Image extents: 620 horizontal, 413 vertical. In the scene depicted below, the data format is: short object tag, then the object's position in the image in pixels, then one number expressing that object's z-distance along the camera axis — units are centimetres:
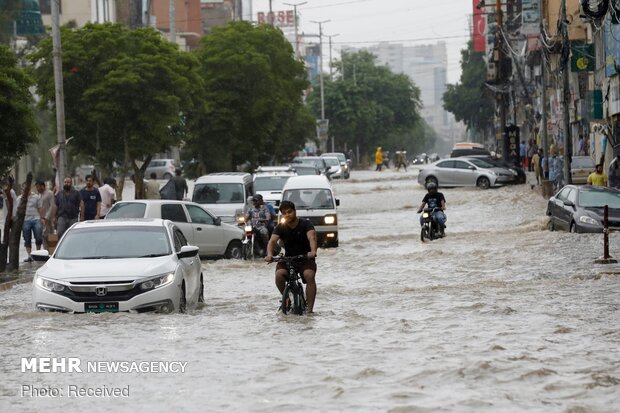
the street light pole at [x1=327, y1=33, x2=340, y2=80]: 14305
